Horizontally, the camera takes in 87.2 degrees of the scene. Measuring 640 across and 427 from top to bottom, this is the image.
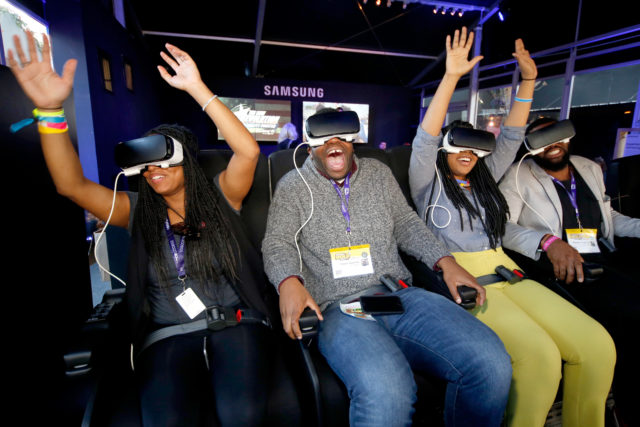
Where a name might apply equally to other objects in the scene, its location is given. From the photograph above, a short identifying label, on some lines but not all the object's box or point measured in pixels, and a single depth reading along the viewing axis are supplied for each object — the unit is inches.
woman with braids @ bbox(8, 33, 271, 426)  42.7
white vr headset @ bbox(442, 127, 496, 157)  67.5
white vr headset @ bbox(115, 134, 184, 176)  51.4
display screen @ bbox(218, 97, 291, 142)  367.2
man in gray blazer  60.9
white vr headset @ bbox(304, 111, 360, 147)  58.1
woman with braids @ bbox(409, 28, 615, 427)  48.8
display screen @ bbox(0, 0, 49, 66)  95.9
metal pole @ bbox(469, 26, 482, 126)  288.6
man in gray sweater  44.1
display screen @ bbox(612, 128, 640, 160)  141.0
